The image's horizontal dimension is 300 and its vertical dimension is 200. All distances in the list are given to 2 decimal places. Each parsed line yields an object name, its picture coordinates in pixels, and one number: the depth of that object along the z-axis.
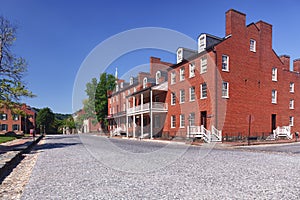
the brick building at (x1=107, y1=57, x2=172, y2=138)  26.06
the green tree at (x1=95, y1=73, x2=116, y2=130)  47.44
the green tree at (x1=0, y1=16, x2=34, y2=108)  15.18
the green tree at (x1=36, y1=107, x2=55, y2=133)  62.75
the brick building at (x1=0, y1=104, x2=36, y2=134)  54.59
